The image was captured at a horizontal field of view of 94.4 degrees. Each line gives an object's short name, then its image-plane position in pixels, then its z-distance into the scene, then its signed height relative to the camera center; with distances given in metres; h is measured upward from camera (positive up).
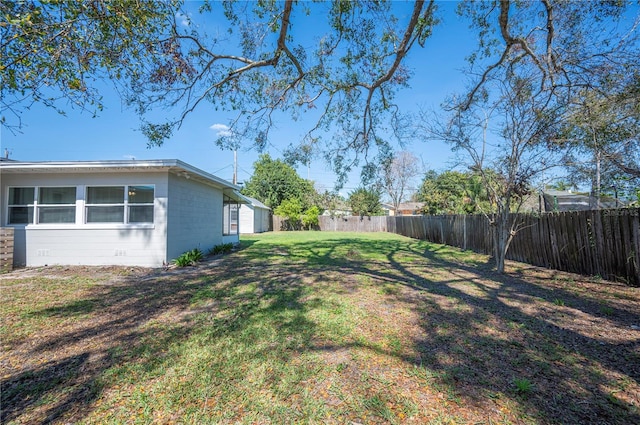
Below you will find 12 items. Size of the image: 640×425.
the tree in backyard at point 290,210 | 30.66 +1.63
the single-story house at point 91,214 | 8.59 +0.46
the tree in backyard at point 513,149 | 6.72 +1.75
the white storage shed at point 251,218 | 25.94 +0.75
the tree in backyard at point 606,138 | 5.40 +1.63
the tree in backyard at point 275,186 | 33.50 +4.61
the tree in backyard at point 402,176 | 33.42 +5.53
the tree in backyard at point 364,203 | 33.31 +2.41
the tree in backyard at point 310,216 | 30.91 +0.92
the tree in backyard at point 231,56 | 3.56 +3.26
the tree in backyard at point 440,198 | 22.94 +2.10
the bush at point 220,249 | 11.89 -0.92
